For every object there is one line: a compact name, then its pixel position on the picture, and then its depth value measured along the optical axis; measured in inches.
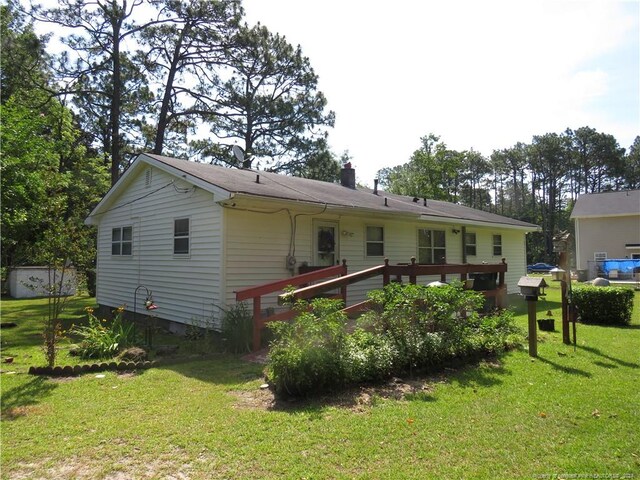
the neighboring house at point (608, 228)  1141.7
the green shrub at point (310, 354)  178.7
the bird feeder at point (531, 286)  261.1
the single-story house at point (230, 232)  348.8
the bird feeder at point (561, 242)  299.8
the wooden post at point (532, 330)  256.4
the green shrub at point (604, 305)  374.9
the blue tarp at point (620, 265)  974.2
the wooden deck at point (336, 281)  252.5
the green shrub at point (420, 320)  217.8
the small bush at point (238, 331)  287.3
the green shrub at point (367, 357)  194.1
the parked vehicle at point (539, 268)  1711.4
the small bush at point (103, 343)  271.4
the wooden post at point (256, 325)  273.1
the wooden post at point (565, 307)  292.3
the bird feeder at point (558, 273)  287.3
